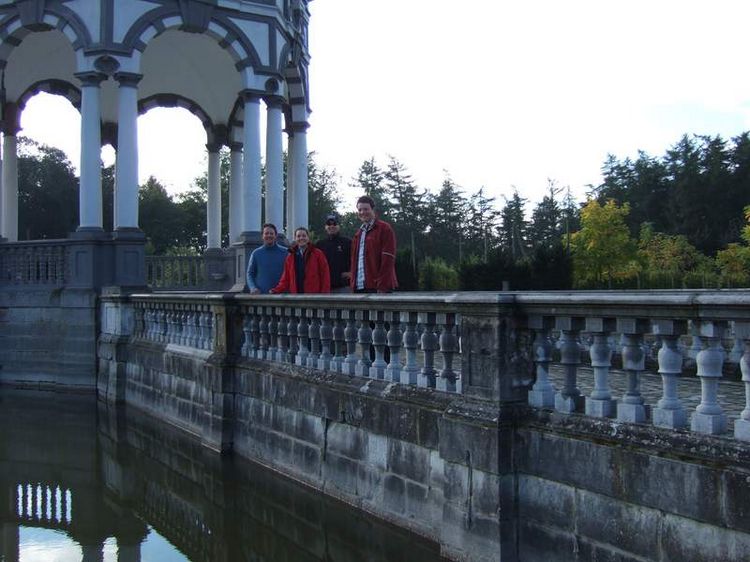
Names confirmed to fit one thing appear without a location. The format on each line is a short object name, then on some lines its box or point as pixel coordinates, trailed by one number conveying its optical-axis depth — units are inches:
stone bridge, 156.1
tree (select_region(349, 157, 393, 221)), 3159.5
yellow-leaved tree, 1923.0
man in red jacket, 298.8
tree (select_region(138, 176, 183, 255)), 2194.9
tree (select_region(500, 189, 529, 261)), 3238.2
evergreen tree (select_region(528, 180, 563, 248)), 3208.7
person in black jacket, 362.6
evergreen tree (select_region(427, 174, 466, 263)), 3159.5
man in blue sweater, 407.5
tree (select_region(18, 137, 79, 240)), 1939.0
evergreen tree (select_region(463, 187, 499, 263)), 3242.1
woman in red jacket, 353.1
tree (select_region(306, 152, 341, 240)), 2539.4
